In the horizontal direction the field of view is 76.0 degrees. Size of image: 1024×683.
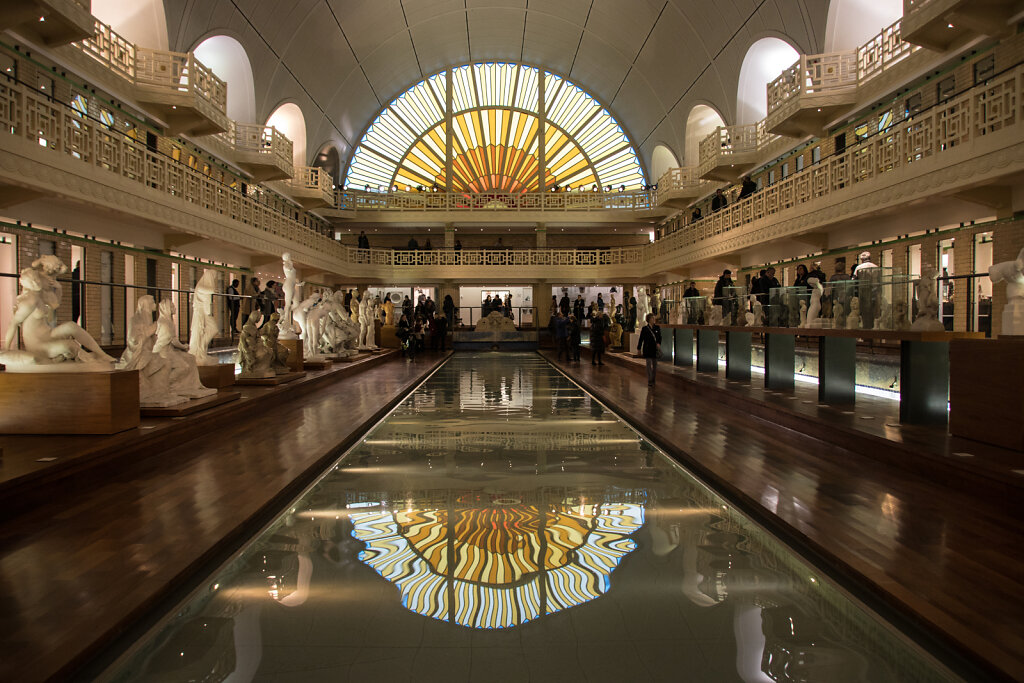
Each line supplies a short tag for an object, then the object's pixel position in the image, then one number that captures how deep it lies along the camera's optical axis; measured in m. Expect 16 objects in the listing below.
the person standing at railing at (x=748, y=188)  19.09
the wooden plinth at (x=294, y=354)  13.37
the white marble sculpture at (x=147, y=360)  7.29
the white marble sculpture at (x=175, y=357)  7.82
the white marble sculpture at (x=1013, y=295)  5.74
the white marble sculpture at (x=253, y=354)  10.90
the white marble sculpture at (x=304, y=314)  15.27
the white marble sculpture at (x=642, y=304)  19.42
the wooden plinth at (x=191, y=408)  7.08
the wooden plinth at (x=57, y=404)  5.83
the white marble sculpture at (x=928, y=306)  6.53
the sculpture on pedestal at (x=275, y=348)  11.62
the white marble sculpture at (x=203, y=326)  9.52
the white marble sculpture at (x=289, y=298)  14.19
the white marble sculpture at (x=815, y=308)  8.76
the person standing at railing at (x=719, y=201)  22.12
